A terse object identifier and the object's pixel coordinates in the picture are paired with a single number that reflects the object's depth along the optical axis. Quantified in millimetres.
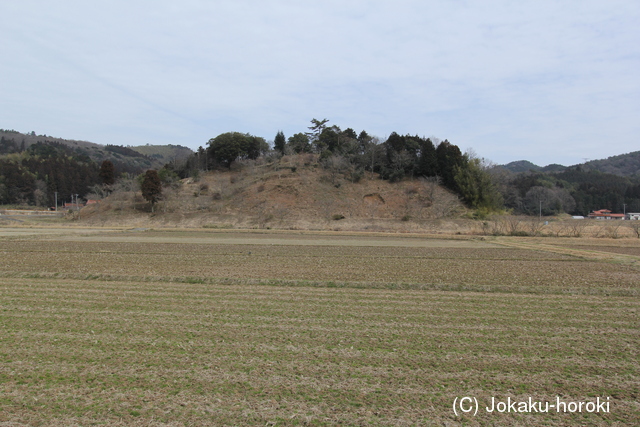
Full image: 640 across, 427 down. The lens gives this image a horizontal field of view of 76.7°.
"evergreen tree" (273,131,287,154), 84362
